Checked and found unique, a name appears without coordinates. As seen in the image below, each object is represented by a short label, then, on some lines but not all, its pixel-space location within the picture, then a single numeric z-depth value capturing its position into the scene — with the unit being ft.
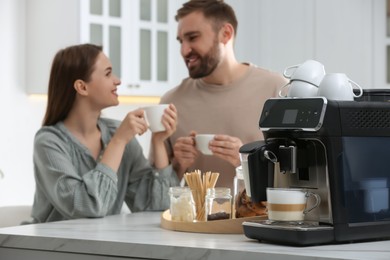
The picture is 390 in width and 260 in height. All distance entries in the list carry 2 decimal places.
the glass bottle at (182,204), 10.05
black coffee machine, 8.21
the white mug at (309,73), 8.79
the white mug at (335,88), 8.53
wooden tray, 9.41
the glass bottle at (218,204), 9.76
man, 13.58
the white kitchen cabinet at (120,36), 17.77
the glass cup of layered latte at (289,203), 8.26
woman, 12.02
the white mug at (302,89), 8.75
